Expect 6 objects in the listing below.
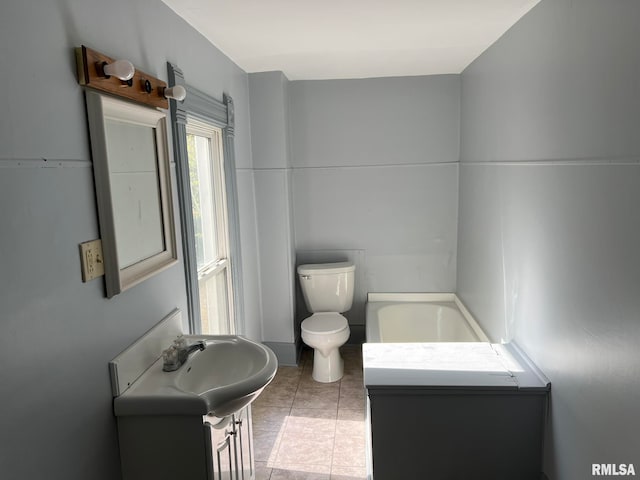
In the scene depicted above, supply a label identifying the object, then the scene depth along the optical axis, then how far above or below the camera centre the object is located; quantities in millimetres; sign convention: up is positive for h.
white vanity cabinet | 1570 -885
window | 2613 -220
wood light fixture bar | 1384 +388
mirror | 1478 +19
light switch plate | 1397 -202
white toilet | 3396 -1030
